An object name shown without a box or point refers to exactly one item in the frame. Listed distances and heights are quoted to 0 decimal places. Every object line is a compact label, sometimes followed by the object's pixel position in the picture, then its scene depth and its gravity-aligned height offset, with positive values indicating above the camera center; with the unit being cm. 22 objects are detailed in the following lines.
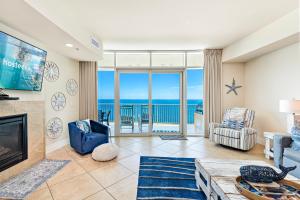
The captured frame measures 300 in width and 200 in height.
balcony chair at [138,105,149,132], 484 -55
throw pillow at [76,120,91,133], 342 -61
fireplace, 218 -64
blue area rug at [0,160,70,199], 185 -116
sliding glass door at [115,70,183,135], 473 +6
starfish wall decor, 449 +40
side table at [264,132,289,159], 293 -91
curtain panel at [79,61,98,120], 438 +35
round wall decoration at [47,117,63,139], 337 -65
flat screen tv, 214 +58
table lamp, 256 -15
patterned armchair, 322 -79
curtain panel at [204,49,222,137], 446 +42
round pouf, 280 -101
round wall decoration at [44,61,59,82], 324 +64
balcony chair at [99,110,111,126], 477 -55
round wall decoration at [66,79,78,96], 393 +36
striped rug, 185 -118
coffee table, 128 -79
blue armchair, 310 -84
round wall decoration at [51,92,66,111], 345 -3
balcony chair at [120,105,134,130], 488 -53
